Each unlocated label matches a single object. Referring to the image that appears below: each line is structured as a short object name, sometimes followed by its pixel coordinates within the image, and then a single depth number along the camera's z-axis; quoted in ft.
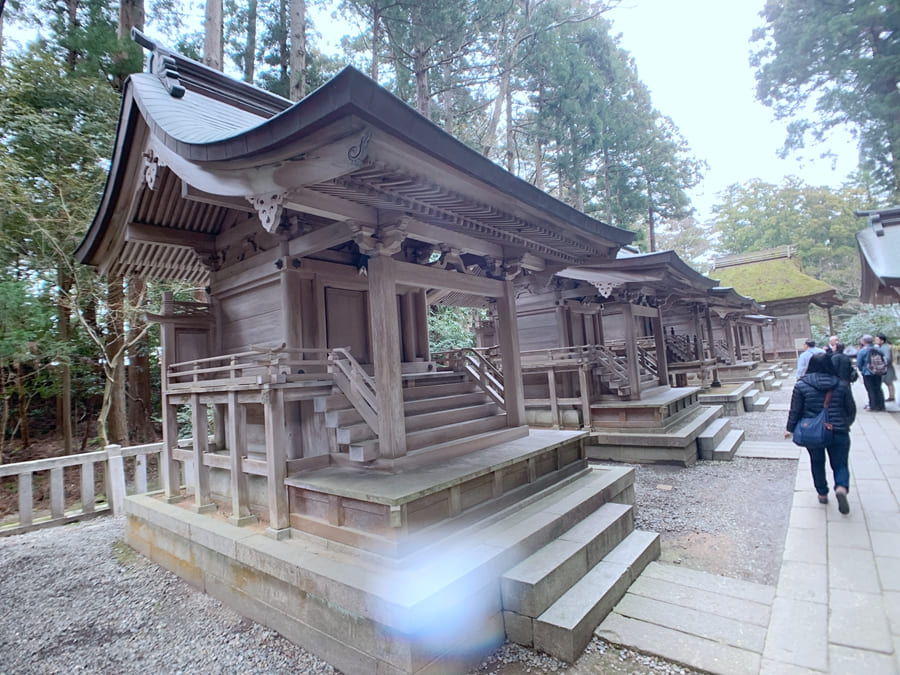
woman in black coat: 13.56
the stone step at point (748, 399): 38.52
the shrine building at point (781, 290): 71.92
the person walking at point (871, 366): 27.84
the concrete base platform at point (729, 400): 37.52
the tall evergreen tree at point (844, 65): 55.31
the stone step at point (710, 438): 24.47
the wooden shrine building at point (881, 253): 19.11
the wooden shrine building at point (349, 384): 8.75
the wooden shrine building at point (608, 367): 24.88
